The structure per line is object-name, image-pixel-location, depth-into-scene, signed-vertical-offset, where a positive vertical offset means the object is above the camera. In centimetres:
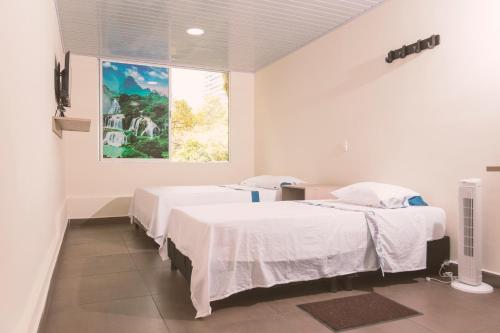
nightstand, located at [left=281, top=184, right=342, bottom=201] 410 -31
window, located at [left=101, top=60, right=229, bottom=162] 587 +81
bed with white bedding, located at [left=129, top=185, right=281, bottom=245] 405 -40
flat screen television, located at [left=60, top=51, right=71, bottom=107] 314 +69
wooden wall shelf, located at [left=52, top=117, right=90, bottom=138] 329 +36
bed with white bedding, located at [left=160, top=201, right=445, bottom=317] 238 -53
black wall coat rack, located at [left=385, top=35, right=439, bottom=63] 328 +104
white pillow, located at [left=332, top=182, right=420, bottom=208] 308 -25
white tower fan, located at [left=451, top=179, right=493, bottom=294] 272 -53
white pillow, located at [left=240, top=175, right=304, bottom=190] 487 -22
